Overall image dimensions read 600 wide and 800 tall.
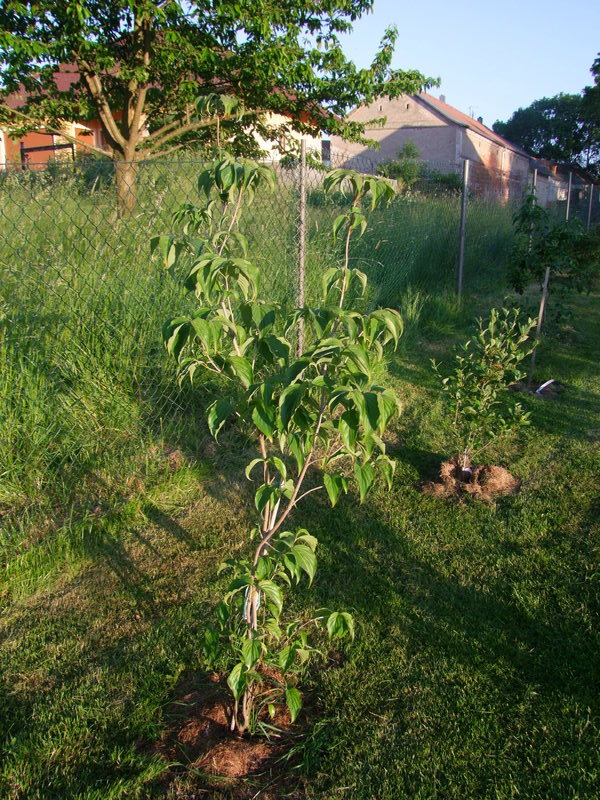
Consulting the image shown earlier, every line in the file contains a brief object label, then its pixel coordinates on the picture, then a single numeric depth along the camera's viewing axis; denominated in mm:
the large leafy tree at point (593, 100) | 35888
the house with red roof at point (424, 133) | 31859
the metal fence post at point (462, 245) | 8292
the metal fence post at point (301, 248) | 4423
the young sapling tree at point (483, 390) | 3561
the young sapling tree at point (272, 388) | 1513
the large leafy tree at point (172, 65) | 8430
